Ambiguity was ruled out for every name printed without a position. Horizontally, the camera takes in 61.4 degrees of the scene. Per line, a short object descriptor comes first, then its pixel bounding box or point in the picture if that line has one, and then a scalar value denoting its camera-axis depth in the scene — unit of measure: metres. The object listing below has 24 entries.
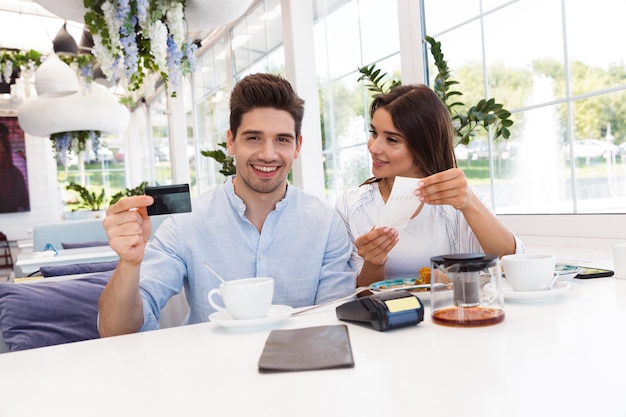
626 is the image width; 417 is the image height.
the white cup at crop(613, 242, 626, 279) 1.40
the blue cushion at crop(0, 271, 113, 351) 1.74
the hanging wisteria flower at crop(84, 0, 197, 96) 2.54
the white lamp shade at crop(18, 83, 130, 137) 4.29
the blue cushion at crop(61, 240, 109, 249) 4.94
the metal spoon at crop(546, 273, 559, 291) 1.25
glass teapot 1.06
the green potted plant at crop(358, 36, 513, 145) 2.54
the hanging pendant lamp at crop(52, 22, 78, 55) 4.37
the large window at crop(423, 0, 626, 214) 2.27
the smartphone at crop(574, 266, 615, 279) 1.45
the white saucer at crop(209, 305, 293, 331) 1.10
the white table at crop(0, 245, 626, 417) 0.67
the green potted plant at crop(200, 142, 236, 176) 4.85
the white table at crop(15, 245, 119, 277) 3.74
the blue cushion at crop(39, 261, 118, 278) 2.87
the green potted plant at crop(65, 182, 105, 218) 8.29
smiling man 1.66
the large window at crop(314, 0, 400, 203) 3.76
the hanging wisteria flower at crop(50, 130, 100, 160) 4.91
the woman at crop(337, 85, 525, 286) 1.64
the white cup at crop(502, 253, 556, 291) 1.23
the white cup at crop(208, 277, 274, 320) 1.12
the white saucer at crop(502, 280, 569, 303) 1.19
